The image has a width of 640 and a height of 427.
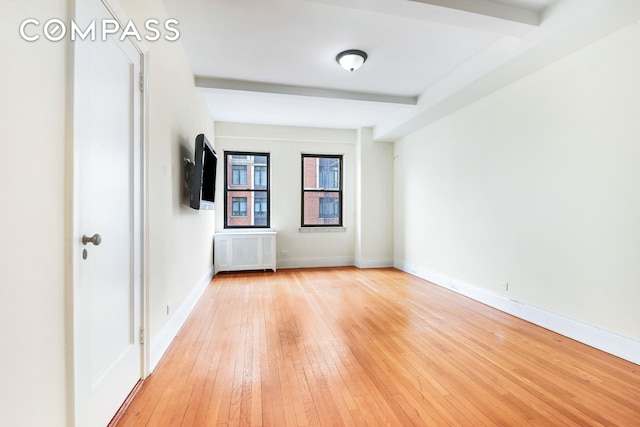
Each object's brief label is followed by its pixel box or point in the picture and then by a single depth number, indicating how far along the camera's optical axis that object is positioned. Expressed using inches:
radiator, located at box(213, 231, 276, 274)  208.2
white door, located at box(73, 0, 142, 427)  50.9
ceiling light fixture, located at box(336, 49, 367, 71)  121.6
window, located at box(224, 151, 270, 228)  228.1
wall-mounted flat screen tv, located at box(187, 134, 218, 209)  115.8
